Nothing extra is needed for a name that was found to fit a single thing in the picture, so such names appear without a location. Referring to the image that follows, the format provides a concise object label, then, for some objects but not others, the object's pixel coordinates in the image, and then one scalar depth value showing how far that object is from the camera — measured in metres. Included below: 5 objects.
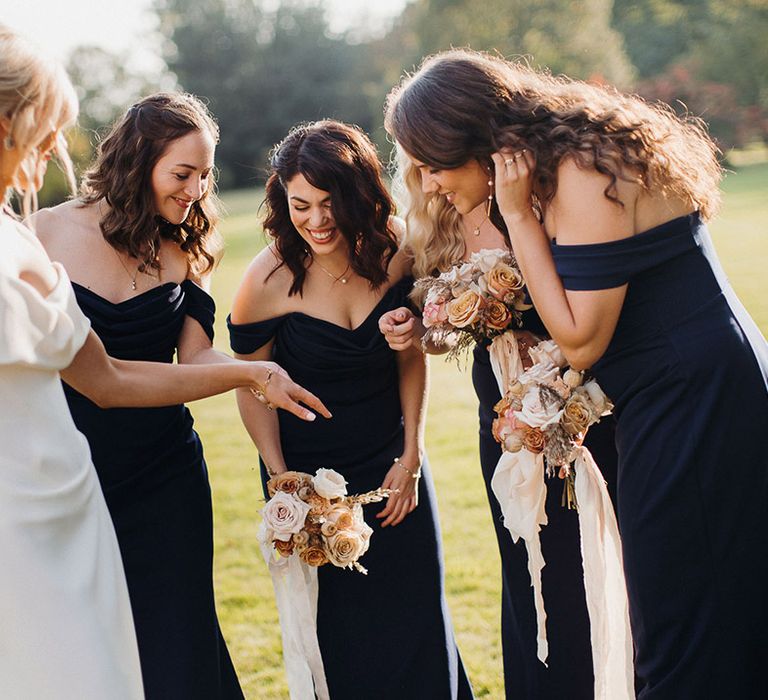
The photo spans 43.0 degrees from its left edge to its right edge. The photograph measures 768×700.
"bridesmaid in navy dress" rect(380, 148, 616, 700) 4.31
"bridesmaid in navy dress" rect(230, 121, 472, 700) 4.41
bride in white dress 2.49
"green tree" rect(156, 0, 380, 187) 60.66
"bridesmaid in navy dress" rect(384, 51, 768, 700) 3.25
